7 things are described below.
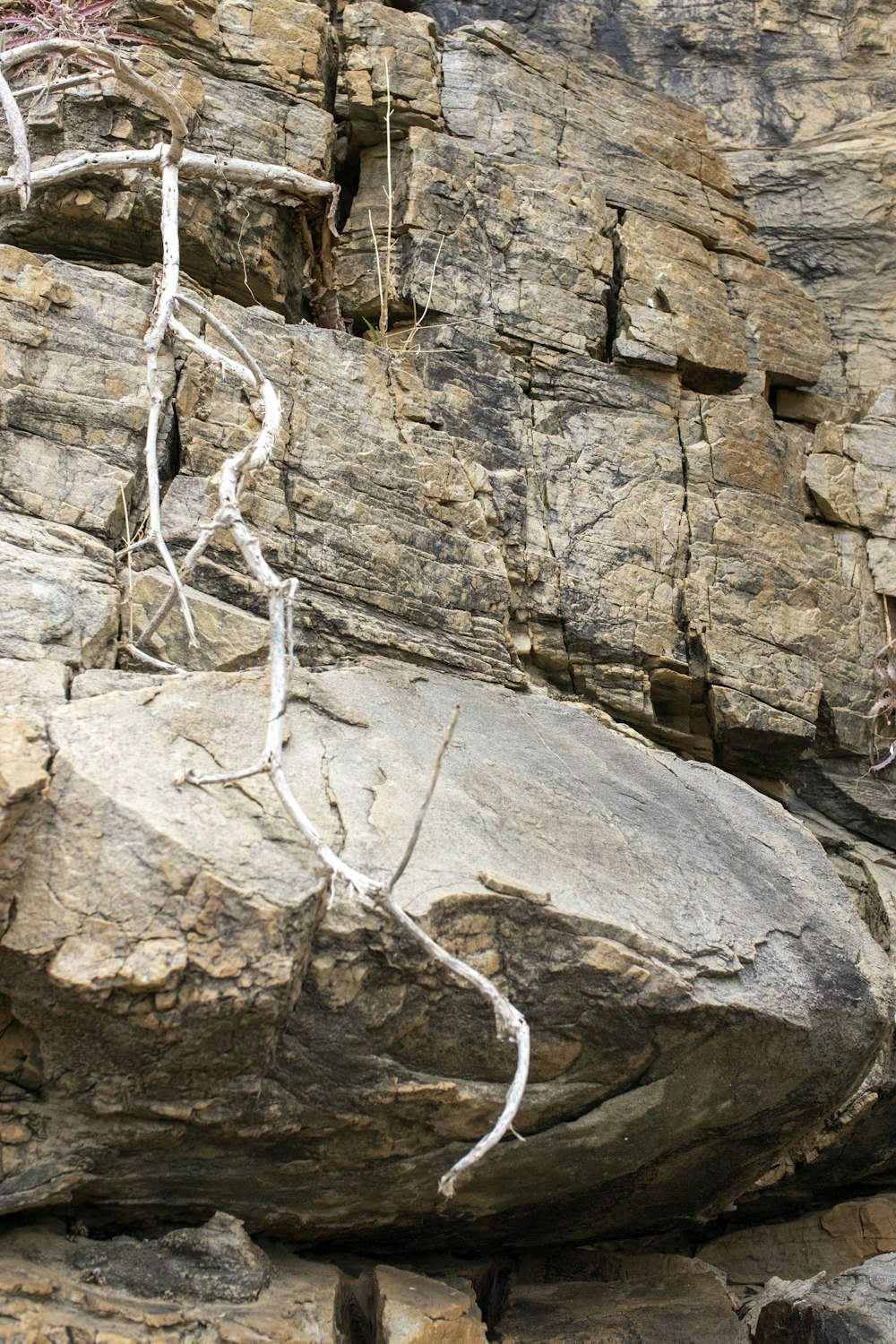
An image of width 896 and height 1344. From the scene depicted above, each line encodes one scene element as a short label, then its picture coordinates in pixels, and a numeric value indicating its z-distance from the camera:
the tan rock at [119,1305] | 3.19
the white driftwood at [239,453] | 3.12
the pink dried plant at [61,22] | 5.28
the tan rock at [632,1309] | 4.35
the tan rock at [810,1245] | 5.35
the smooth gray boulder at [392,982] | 3.21
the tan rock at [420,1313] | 3.75
